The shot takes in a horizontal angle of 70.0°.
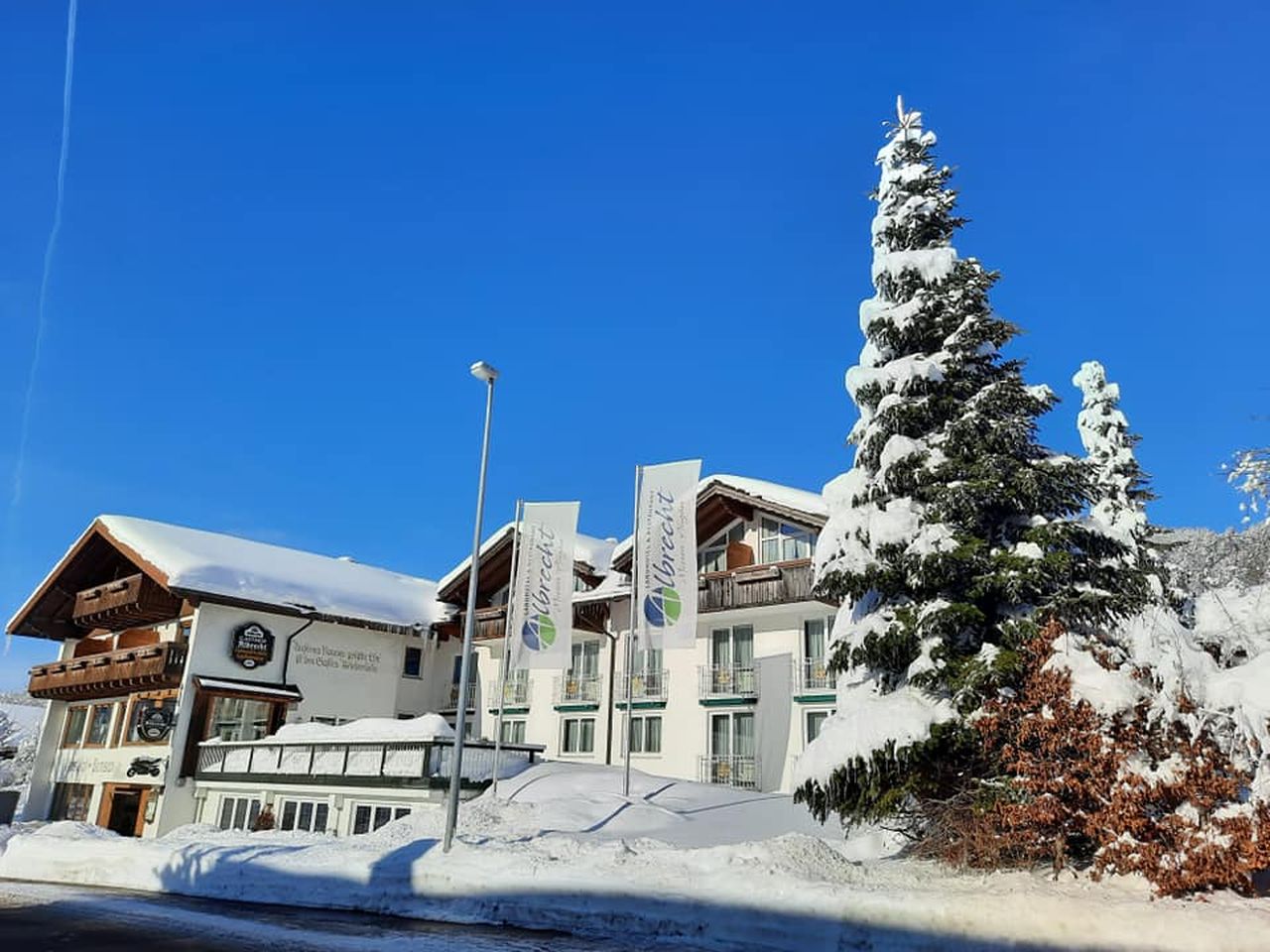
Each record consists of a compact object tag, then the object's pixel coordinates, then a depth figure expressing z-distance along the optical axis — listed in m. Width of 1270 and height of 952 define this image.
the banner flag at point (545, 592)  23.88
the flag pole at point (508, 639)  21.86
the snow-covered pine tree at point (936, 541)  12.32
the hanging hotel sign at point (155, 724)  30.05
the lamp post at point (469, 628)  14.46
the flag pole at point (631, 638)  21.33
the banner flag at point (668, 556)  21.83
